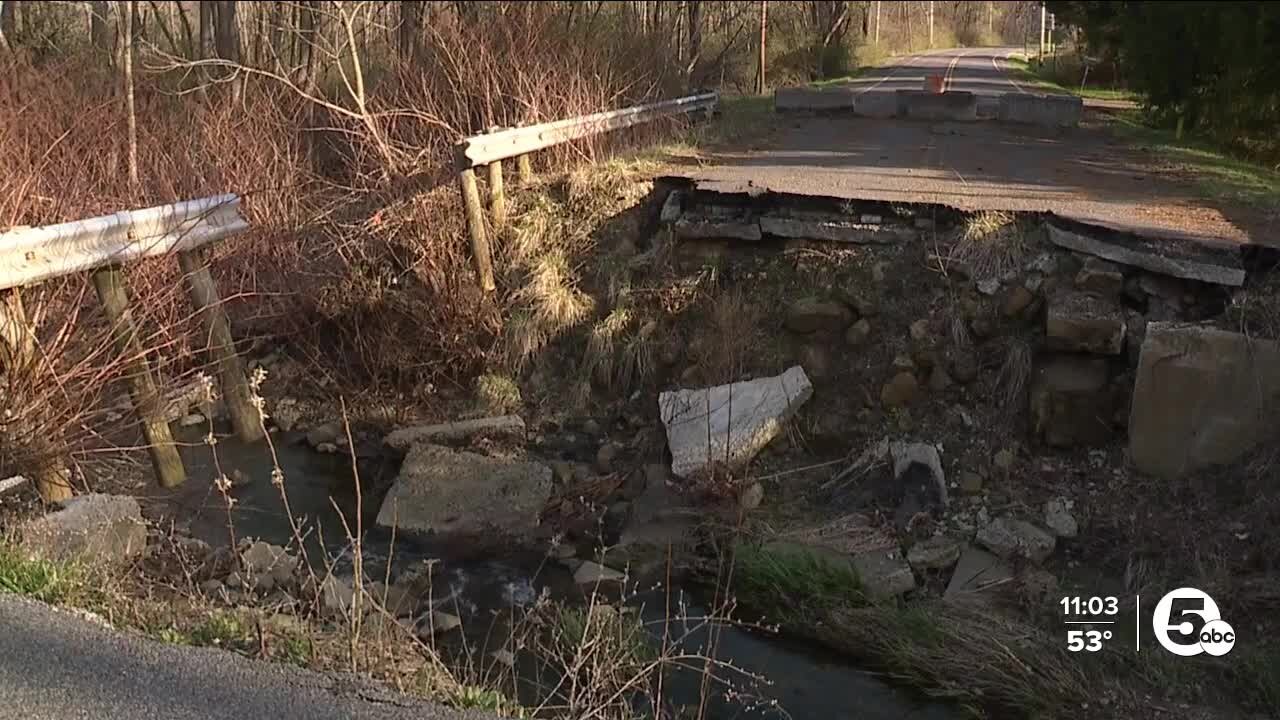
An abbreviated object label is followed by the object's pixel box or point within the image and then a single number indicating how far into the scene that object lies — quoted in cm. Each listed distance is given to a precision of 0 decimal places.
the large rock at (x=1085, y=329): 705
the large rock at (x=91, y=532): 435
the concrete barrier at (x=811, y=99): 1778
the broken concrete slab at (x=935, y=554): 639
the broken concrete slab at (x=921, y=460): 692
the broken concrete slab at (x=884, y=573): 618
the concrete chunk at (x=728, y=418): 738
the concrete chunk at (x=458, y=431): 816
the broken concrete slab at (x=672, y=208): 921
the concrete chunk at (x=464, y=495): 714
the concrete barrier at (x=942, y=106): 1669
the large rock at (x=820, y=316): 805
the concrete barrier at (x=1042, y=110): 1570
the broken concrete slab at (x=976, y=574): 611
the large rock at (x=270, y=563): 565
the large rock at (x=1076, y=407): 708
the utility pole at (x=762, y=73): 2170
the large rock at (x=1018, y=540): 634
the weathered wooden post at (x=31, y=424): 507
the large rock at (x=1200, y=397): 649
